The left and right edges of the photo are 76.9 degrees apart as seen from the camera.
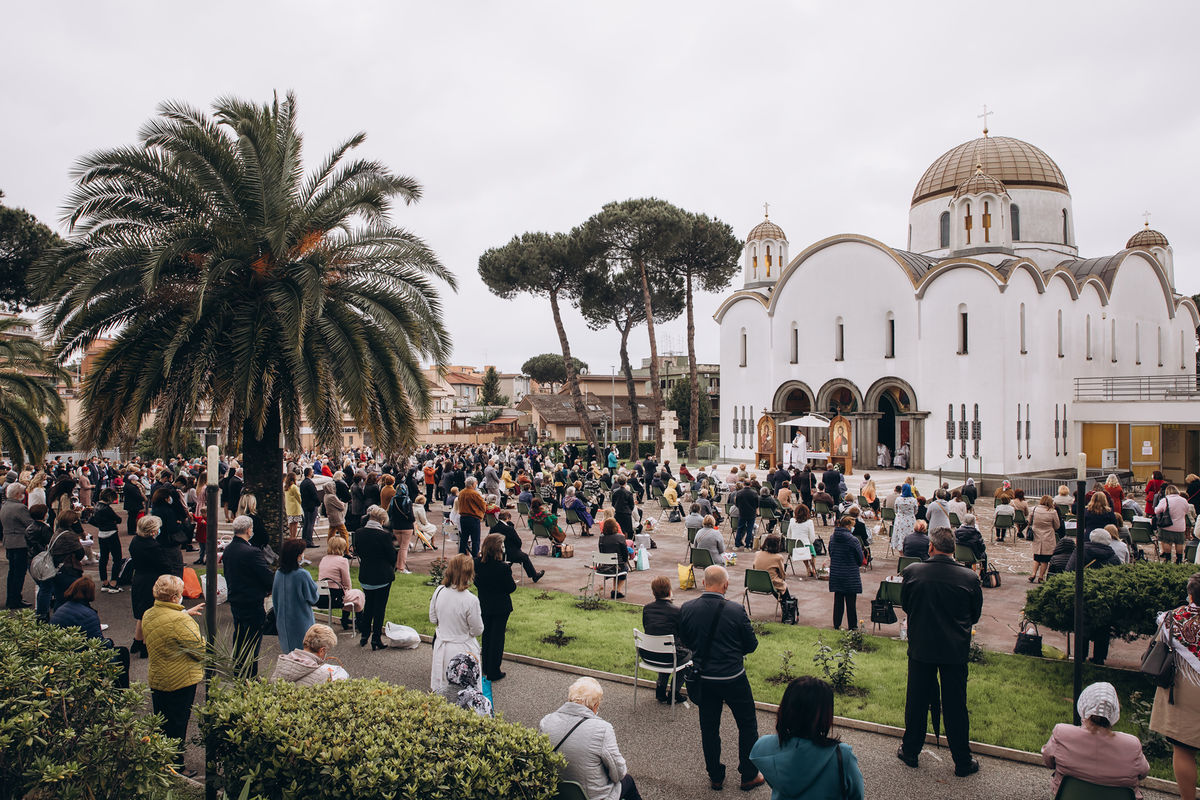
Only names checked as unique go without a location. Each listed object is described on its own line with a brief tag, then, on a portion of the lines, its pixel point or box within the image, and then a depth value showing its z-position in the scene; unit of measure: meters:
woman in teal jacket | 3.69
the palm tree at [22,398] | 19.14
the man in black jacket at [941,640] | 5.61
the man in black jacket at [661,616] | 6.64
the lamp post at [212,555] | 5.61
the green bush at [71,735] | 3.99
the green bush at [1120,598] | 6.82
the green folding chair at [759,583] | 9.62
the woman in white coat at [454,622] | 5.91
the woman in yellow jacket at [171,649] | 5.53
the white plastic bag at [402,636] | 8.62
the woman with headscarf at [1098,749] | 4.12
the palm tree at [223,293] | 10.89
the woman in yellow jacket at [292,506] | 14.05
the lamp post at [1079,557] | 5.34
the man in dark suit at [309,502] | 14.66
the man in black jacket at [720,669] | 5.31
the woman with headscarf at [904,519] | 14.55
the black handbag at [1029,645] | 8.20
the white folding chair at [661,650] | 6.66
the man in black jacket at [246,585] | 7.14
